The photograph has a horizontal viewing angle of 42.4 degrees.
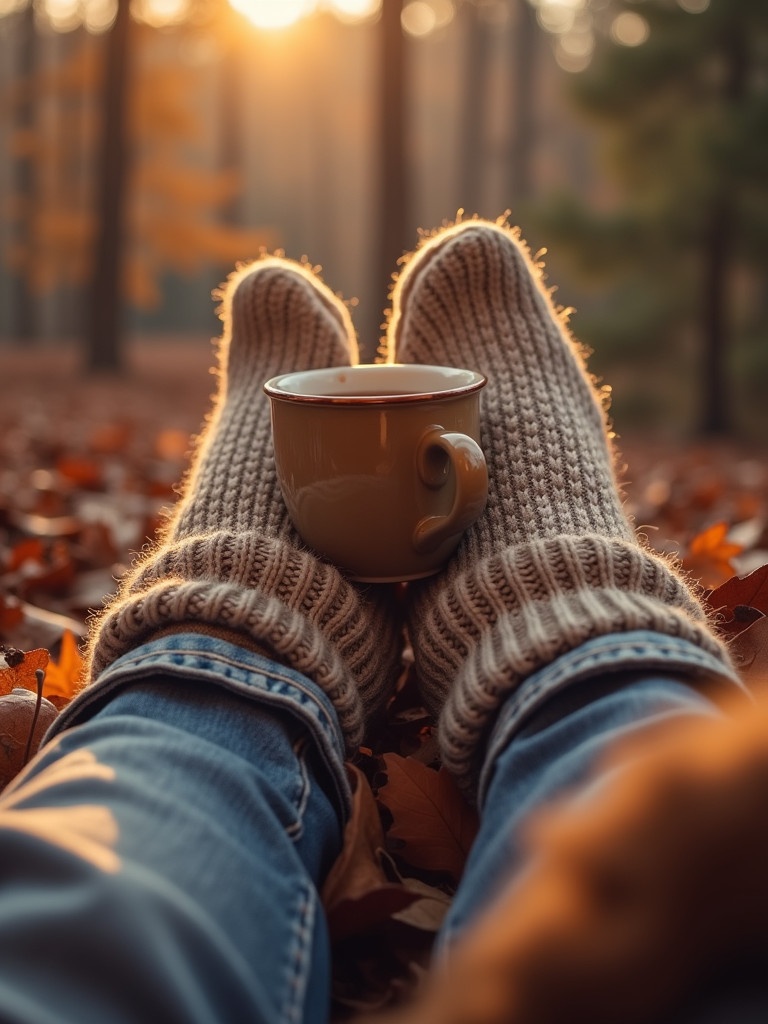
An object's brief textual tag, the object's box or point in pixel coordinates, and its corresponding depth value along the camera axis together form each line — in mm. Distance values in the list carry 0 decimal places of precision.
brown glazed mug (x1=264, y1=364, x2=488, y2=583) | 815
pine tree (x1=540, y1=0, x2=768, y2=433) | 5750
